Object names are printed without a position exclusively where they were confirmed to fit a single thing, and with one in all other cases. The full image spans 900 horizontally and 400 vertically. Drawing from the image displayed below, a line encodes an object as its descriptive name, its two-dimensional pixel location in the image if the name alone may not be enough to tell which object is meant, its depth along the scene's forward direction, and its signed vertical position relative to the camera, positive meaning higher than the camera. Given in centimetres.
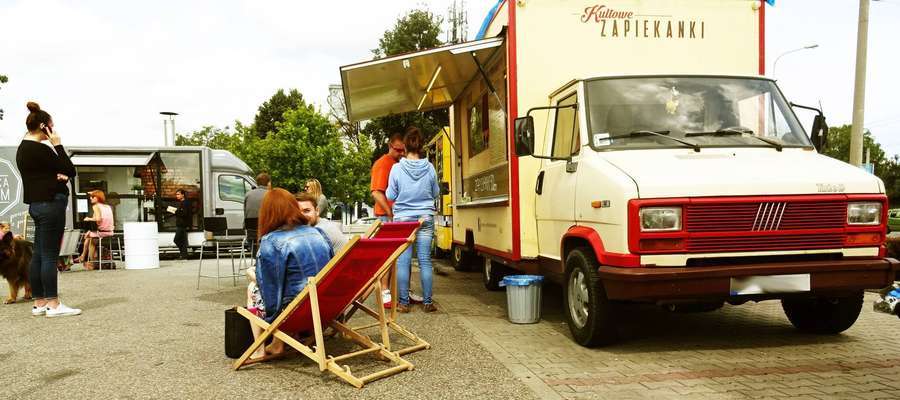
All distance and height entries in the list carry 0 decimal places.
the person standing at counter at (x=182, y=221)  1588 -57
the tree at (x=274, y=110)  4591 +605
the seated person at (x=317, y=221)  566 -24
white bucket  1265 -89
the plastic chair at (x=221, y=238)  929 -58
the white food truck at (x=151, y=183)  1611 +40
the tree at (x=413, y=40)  2609 +624
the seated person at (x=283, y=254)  431 -39
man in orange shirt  709 +21
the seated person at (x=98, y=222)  1270 -46
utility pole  1222 +198
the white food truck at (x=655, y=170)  441 +15
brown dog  745 -69
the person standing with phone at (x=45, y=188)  630 +12
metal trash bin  599 -98
